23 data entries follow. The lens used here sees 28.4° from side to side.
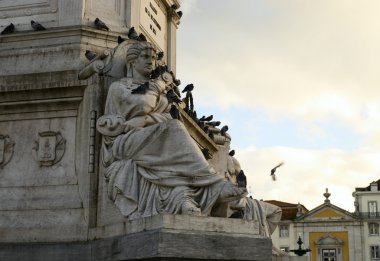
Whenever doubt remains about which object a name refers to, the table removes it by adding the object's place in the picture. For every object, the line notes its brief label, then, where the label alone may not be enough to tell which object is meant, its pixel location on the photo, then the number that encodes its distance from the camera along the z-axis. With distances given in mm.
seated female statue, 8508
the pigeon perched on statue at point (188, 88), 11898
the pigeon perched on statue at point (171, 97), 9753
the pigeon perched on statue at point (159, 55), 10624
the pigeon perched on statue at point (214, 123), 13360
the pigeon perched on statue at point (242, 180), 9070
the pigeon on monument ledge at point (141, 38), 9947
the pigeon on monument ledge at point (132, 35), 10070
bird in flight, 16536
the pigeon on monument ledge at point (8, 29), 10836
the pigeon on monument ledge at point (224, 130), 13481
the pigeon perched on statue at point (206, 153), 10820
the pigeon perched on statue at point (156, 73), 9781
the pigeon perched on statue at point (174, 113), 9414
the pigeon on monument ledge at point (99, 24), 10594
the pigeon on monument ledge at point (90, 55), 10023
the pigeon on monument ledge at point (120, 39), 10082
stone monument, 8273
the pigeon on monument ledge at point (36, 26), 10648
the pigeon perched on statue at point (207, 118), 13200
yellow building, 72500
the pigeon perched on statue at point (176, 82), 11383
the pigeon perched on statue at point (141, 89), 9156
